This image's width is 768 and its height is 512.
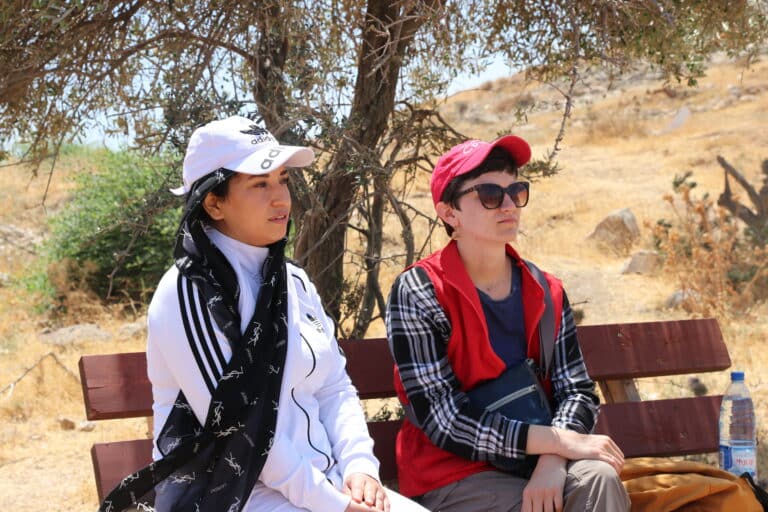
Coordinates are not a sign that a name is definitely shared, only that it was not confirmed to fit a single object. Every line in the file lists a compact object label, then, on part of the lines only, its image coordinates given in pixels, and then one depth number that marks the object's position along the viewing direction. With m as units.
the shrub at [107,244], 10.34
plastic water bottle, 3.64
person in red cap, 2.97
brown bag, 3.13
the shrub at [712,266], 9.30
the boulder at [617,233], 13.04
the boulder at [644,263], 11.63
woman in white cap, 2.57
